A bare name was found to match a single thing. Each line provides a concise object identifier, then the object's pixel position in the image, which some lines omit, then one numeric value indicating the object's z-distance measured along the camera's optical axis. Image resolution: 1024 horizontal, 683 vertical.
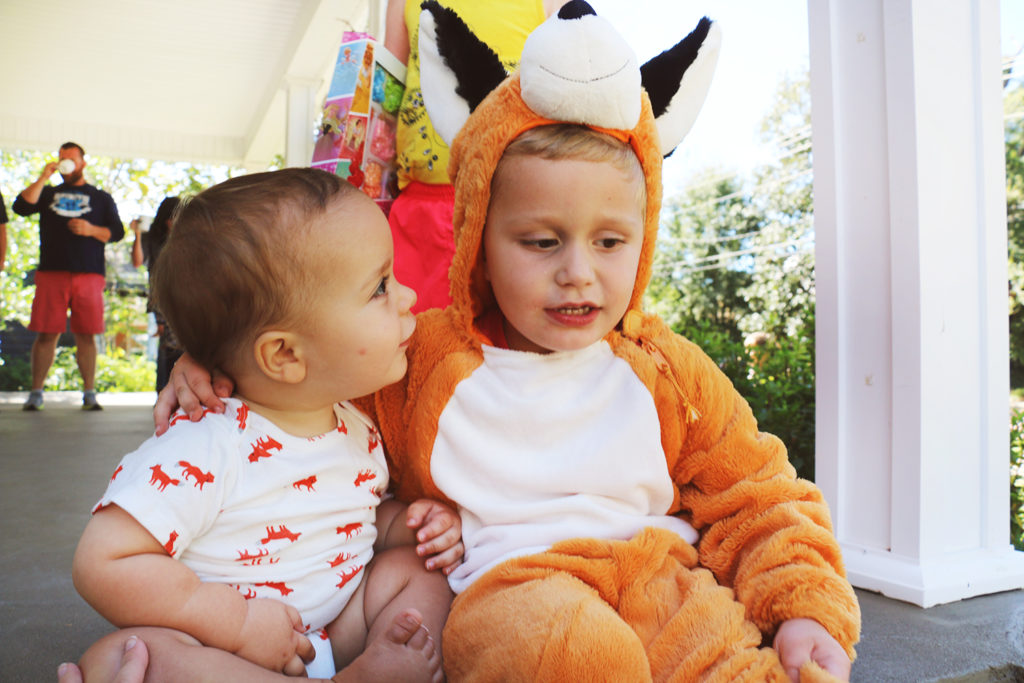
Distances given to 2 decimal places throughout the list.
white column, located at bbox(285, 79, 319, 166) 6.78
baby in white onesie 1.04
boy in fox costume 1.18
